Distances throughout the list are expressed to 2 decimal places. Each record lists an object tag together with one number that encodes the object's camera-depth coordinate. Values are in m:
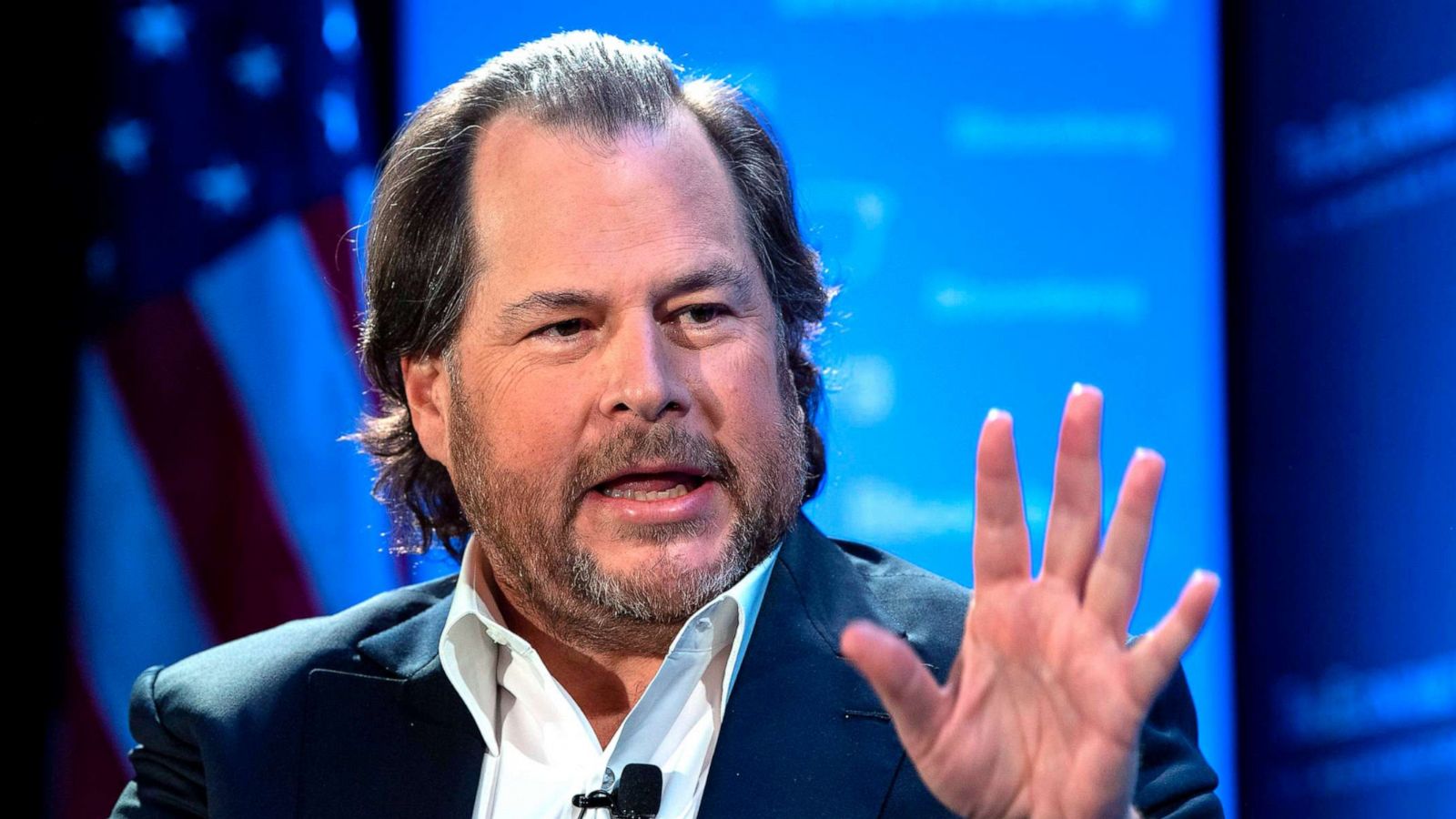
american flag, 6.92
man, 6.58
